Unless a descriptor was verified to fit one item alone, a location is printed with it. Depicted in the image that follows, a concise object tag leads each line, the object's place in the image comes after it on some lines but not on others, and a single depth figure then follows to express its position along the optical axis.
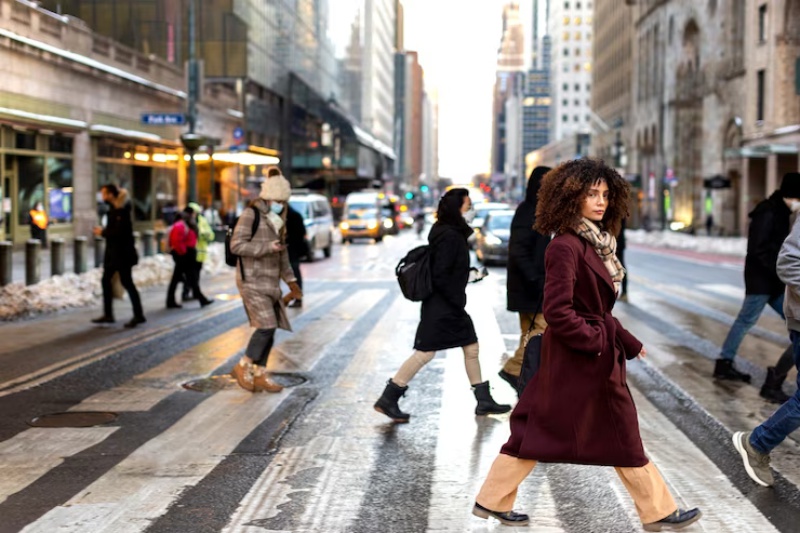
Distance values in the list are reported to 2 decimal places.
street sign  25.69
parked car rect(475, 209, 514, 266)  26.12
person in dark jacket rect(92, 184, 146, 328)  12.95
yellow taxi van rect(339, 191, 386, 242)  45.56
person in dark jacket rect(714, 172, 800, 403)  8.30
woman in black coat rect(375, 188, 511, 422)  7.27
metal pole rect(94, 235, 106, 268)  19.43
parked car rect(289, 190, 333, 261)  29.42
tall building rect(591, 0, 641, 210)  98.81
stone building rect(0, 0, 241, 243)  29.19
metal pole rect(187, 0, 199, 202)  26.93
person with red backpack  15.88
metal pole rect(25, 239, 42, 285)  16.58
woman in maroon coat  4.39
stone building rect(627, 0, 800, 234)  48.91
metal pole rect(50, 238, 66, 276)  17.88
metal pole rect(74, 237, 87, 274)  18.56
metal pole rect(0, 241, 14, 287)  15.84
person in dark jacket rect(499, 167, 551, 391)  7.97
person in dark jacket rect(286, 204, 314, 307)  11.86
